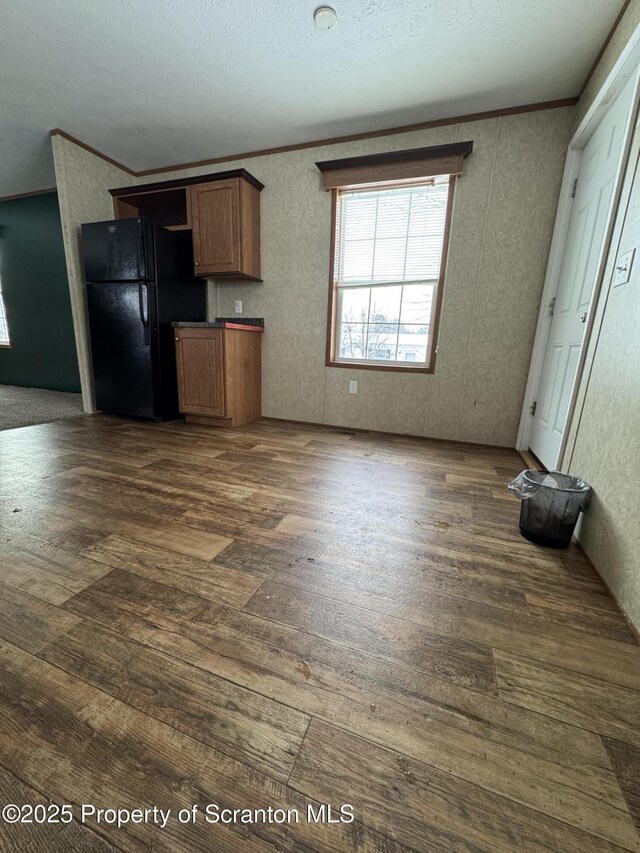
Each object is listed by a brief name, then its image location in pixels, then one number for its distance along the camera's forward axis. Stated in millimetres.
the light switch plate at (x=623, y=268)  1293
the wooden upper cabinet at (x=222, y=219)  2914
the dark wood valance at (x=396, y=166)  2461
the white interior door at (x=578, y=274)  1734
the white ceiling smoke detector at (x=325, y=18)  1749
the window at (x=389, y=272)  2697
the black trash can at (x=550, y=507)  1375
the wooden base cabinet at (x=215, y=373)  2971
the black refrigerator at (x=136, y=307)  2934
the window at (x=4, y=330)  5047
